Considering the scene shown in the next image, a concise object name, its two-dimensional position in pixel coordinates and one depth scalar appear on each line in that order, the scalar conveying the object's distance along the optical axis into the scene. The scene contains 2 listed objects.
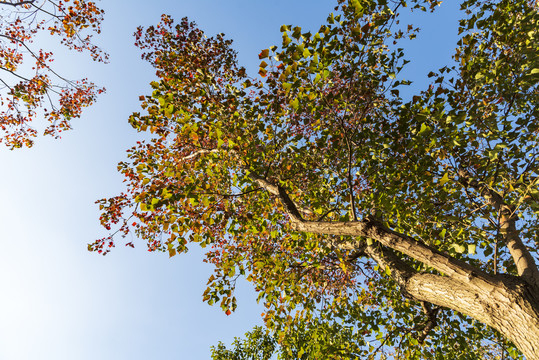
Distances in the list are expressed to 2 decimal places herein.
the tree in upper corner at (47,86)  8.21
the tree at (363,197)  3.44
